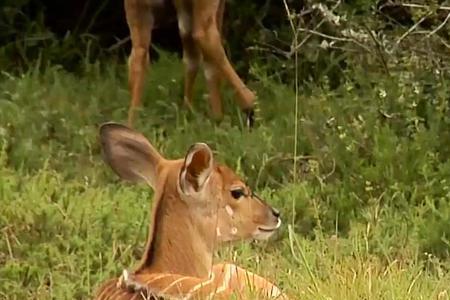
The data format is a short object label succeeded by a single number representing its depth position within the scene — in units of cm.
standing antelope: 1728
